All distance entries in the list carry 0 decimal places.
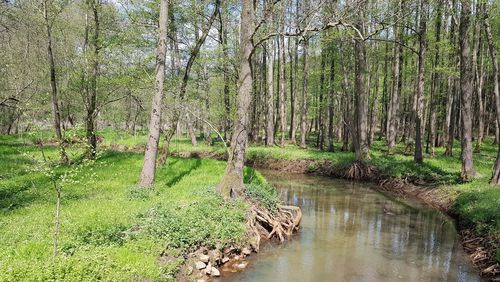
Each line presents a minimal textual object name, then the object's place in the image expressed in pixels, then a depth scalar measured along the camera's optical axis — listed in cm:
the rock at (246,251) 1009
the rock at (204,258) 870
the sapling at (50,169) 648
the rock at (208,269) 858
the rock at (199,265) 846
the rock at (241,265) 939
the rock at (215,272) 868
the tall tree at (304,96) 3231
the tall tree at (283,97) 3150
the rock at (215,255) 906
